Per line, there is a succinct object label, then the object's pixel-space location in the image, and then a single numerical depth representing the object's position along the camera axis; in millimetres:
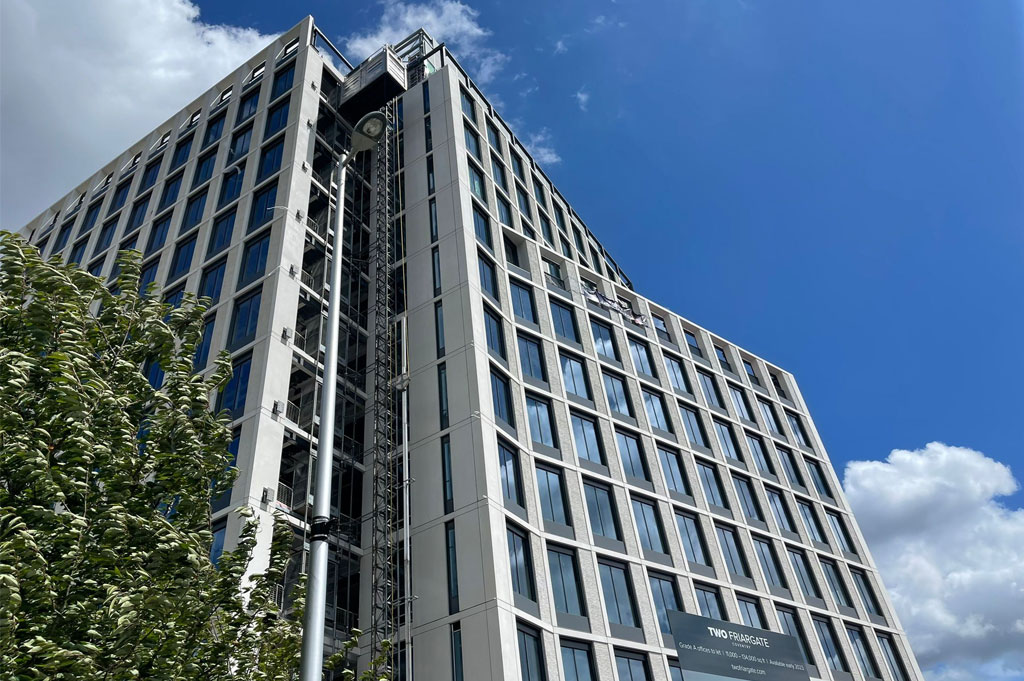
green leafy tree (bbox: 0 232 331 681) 9898
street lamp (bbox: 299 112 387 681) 9688
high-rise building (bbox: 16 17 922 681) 29422
